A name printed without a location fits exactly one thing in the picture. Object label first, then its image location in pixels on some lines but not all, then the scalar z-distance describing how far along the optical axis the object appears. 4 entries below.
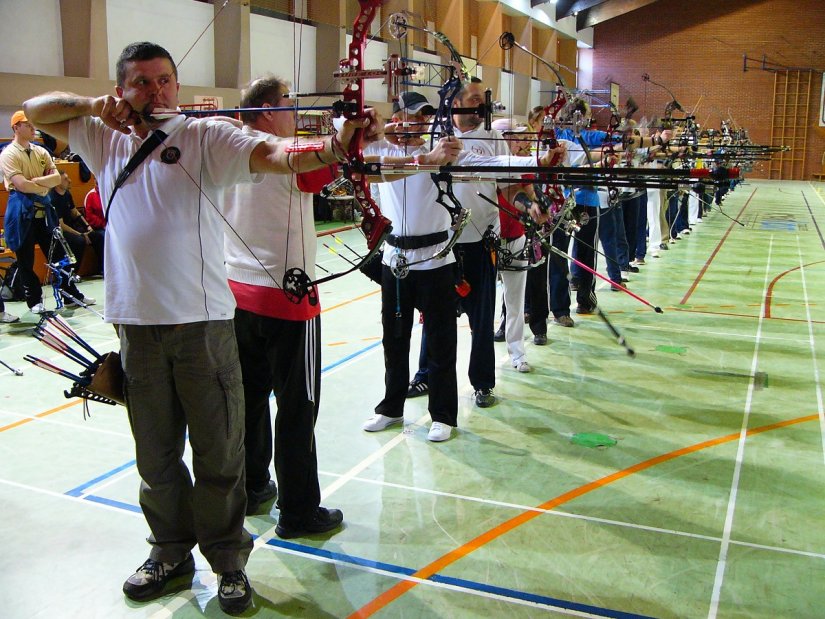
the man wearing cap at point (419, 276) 3.42
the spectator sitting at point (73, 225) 7.12
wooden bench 7.52
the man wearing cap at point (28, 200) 5.99
